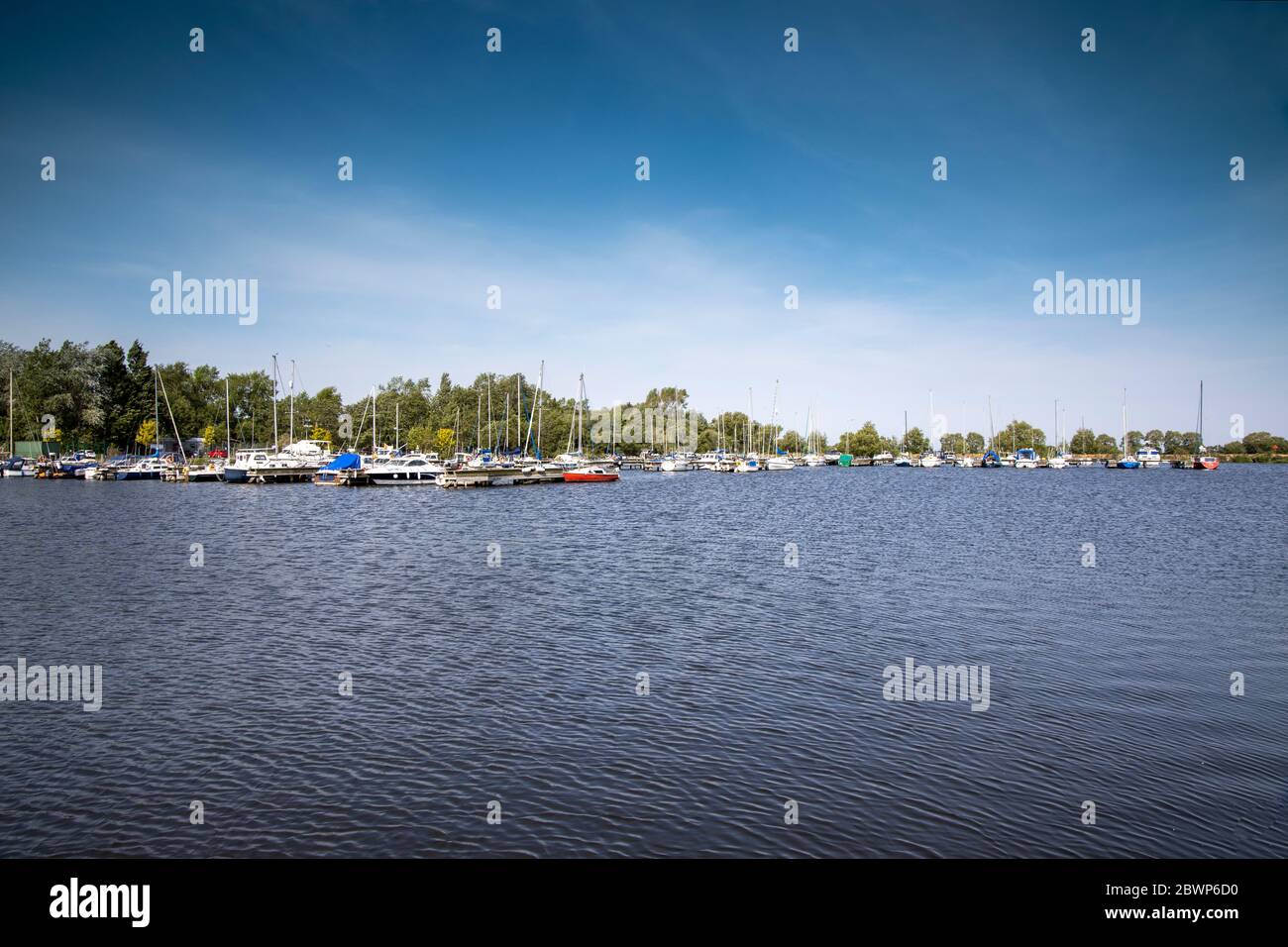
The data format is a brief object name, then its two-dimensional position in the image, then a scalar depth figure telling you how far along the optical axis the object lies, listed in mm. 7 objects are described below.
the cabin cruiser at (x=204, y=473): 119688
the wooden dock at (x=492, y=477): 104725
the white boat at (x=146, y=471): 127094
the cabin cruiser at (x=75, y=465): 128875
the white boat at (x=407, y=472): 110125
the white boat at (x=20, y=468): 133250
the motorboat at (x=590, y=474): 128625
